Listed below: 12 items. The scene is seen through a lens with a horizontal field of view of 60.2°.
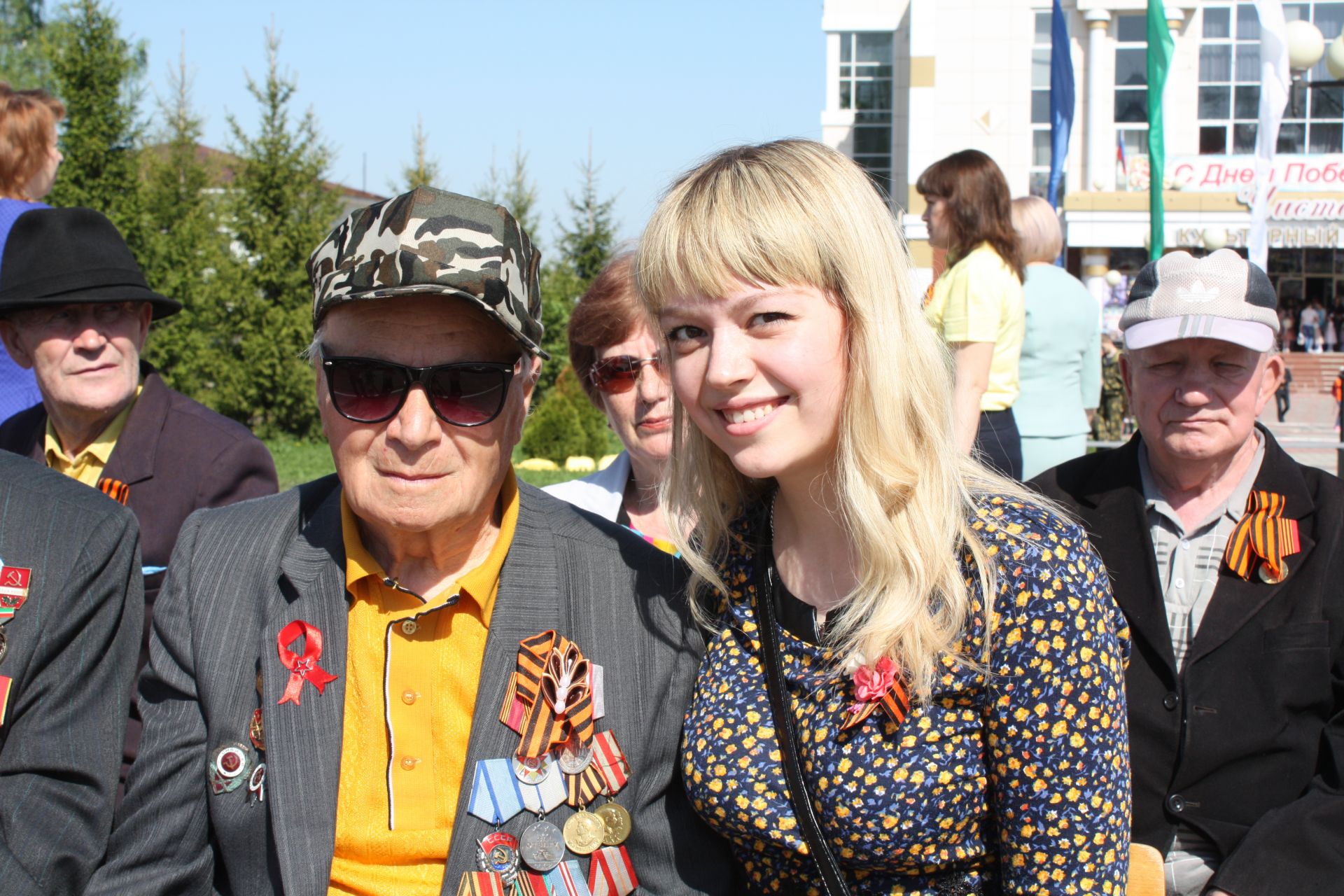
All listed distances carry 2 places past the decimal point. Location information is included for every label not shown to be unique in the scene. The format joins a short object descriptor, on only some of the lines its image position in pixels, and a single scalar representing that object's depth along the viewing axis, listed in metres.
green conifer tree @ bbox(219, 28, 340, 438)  16.02
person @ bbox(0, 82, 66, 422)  4.27
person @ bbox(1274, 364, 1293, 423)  21.41
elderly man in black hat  3.21
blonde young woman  1.88
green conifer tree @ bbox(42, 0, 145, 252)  14.63
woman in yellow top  4.87
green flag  9.65
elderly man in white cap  2.41
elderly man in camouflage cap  2.08
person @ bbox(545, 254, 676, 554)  3.48
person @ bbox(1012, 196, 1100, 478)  5.42
